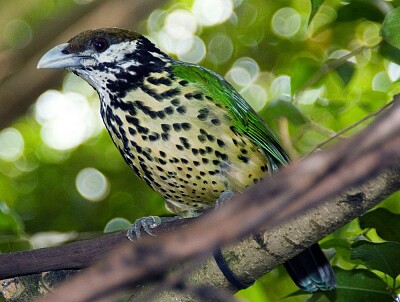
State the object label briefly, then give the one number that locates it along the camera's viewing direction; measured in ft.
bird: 13.93
